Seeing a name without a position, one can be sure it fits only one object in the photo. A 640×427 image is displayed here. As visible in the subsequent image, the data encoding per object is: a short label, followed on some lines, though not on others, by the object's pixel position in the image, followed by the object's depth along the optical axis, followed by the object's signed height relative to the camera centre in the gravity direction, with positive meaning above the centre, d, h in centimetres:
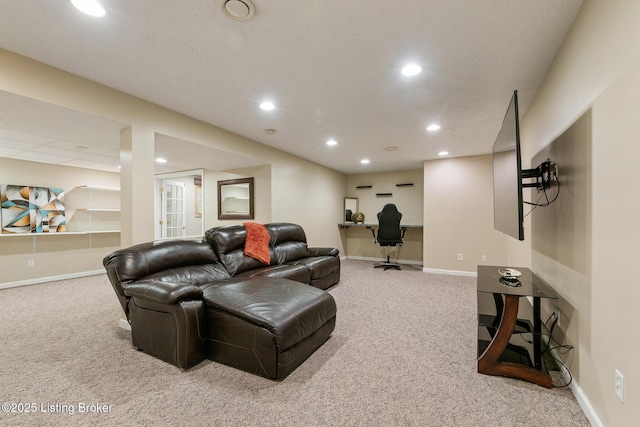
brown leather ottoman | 186 -85
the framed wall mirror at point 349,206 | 725 +14
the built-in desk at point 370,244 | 645 -85
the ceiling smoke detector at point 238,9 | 153 +119
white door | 650 +5
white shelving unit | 531 +4
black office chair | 566 -34
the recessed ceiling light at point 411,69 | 217 +117
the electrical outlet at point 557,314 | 199 -77
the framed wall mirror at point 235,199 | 513 +25
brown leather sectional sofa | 190 -78
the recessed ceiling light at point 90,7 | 153 +119
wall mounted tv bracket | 206 +30
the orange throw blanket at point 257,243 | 369 -45
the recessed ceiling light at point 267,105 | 293 +118
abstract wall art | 445 +3
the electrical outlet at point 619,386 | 120 -79
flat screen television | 175 +26
